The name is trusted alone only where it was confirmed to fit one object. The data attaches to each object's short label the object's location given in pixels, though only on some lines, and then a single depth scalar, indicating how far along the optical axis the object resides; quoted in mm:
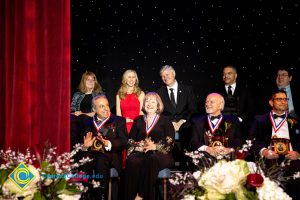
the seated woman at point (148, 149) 5188
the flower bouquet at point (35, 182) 2648
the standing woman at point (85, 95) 6590
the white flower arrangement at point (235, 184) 2367
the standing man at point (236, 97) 6211
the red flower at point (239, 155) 2880
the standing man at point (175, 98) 6453
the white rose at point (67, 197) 2715
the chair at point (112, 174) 5188
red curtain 3727
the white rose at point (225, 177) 2367
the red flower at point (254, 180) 2338
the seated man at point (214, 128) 5324
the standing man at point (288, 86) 6469
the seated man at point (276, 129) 5289
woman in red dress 6570
